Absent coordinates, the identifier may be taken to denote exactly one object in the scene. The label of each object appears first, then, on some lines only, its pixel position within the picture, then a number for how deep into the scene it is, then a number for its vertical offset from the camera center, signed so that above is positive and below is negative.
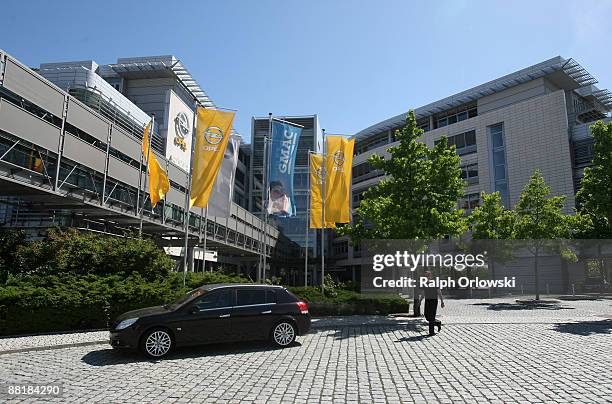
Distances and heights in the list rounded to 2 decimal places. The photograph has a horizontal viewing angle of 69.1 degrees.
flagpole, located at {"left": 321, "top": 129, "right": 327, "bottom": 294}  20.53 +4.10
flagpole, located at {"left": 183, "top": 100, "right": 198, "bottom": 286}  17.19 +1.94
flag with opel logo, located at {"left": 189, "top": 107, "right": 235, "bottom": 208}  16.84 +4.51
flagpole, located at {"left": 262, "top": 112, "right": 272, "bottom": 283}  22.74 +4.09
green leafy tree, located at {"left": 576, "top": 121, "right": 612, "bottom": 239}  16.86 +3.45
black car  9.04 -1.09
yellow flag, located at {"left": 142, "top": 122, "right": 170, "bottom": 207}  21.14 +4.46
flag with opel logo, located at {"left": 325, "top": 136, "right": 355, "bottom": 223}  19.89 +4.10
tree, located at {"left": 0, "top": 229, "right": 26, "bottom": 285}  15.72 +0.80
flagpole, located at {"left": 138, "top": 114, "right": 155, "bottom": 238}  22.01 +4.30
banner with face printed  21.86 +5.11
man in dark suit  12.59 -1.01
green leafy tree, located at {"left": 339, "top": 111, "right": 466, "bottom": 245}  16.92 +3.19
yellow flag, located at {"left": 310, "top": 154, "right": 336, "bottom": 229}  21.05 +3.76
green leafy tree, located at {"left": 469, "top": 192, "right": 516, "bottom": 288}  30.73 +3.02
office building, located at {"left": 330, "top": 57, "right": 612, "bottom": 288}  44.19 +15.74
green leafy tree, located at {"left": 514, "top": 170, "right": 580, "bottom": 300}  27.61 +3.14
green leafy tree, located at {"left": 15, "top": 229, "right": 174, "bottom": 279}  15.19 +0.46
